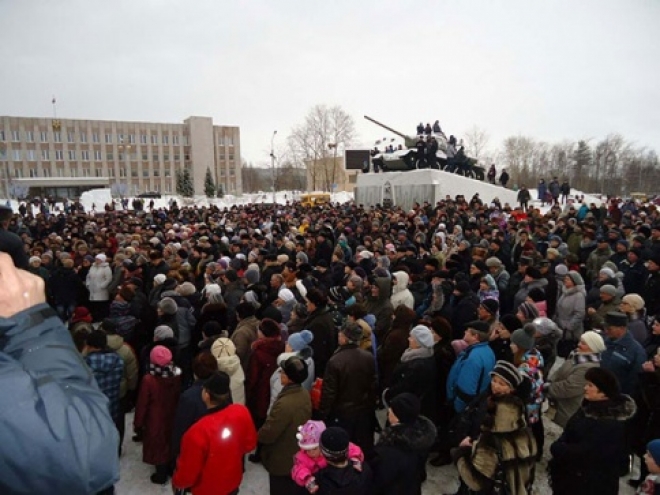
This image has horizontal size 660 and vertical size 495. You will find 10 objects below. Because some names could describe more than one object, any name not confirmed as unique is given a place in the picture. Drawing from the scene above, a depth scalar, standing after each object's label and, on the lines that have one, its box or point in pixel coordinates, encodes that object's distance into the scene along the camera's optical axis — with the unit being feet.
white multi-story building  230.68
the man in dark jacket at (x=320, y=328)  17.94
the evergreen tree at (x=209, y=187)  189.18
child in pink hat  9.73
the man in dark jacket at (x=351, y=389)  14.08
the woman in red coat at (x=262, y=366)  15.89
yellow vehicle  133.24
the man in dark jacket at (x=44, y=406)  2.87
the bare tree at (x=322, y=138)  215.10
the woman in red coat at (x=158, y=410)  14.96
